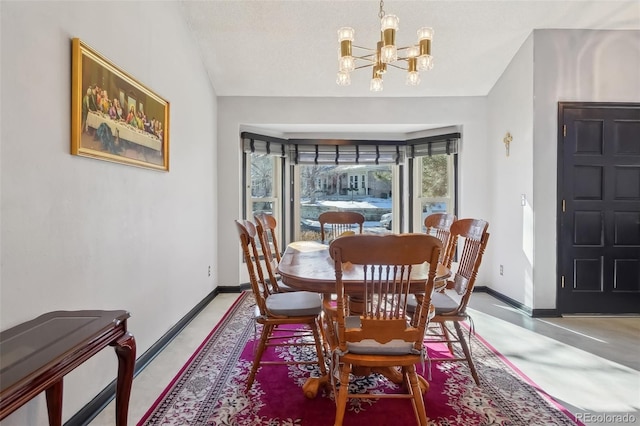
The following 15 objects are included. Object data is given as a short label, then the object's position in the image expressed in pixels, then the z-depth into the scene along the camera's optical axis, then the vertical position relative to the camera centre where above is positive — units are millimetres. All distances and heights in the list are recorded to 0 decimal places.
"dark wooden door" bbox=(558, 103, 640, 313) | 3383 +26
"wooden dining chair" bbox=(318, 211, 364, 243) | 3605 -70
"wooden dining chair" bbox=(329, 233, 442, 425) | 1541 -600
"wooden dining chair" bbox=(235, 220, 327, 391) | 2057 -612
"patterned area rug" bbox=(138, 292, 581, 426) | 1788 -1076
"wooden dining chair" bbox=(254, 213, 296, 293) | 2479 -211
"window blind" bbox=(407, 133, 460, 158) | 4352 +907
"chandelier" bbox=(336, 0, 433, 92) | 2113 +1059
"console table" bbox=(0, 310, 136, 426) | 982 -470
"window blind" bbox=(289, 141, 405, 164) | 4867 +853
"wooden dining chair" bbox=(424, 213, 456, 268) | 2567 -122
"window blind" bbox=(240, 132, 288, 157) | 4328 +896
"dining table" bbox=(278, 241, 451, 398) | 1791 -349
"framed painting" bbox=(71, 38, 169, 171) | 1743 +593
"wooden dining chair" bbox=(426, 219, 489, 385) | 2070 -449
